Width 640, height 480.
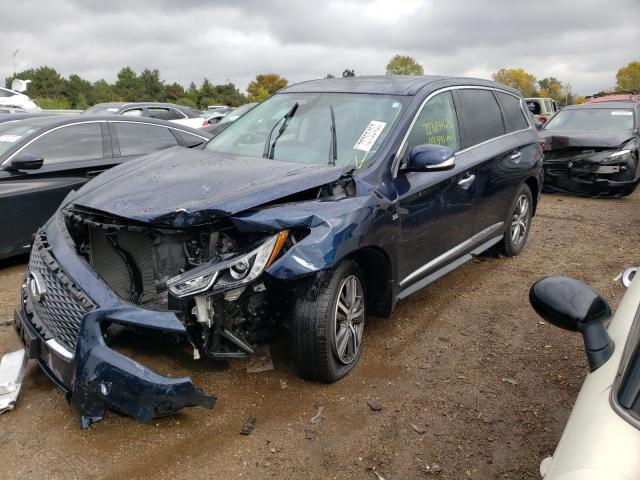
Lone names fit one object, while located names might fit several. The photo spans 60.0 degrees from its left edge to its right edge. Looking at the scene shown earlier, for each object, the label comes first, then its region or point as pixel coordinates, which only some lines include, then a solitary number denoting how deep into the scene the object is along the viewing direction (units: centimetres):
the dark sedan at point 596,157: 899
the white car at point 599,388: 138
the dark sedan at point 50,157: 498
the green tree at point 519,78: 9819
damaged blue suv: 268
